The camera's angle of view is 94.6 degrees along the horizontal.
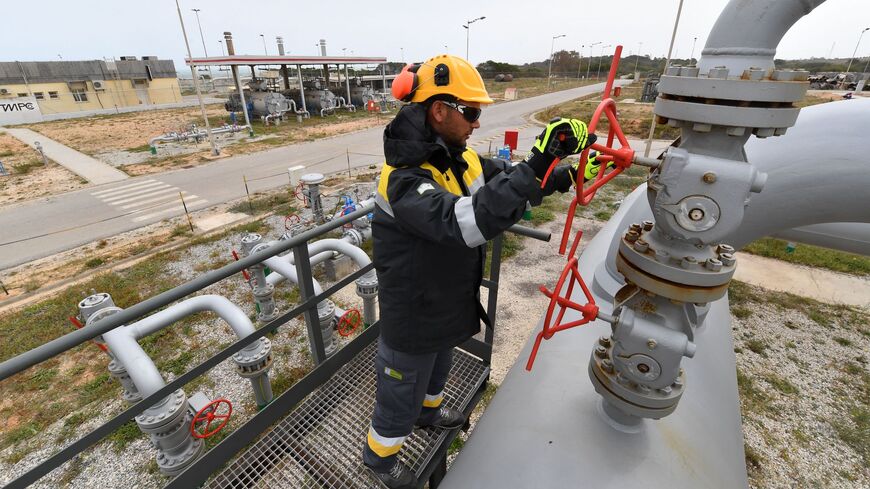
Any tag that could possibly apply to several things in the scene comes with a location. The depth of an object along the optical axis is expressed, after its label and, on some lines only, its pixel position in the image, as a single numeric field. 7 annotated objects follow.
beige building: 33.22
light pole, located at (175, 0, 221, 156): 14.57
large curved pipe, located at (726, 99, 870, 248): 2.35
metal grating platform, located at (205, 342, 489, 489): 2.51
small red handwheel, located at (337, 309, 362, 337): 5.10
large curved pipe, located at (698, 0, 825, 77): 1.21
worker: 1.58
